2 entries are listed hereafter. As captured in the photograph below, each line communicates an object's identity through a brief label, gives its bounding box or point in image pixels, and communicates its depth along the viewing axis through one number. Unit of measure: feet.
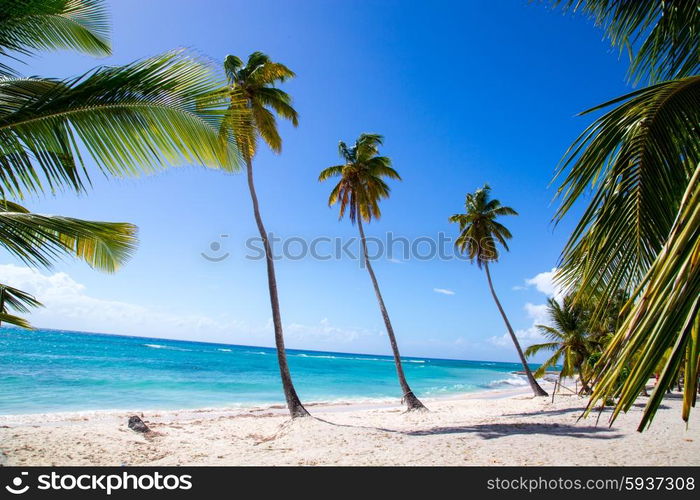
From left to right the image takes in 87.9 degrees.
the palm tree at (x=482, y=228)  72.79
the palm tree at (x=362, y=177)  57.41
